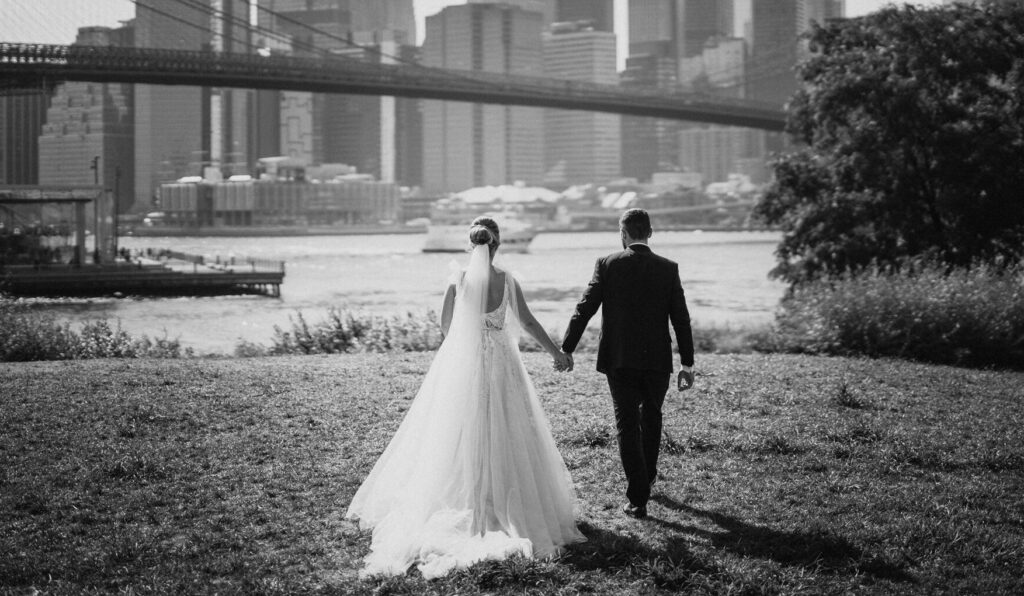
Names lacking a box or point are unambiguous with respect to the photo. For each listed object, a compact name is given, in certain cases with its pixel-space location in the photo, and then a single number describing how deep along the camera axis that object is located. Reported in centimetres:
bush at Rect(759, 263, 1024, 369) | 1396
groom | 584
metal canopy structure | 4684
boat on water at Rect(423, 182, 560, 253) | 9719
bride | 519
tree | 2088
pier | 4428
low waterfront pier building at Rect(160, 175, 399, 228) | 12738
